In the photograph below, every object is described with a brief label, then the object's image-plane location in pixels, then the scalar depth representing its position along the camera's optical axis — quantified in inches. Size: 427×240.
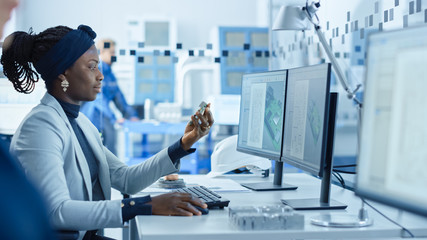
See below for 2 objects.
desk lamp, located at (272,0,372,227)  71.7
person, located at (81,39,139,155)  132.5
